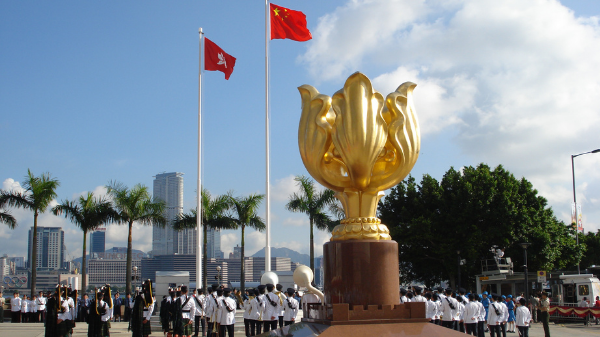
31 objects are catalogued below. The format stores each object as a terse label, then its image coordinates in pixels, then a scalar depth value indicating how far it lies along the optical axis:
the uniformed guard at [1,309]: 22.89
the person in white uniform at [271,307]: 14.34
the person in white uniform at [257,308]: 14.40
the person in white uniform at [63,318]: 14.40
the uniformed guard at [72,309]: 14.84
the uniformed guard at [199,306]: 14.97
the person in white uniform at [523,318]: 15.00
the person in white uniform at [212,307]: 14.30
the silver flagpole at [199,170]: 21.33
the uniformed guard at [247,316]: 14.84
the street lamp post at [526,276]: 20.19
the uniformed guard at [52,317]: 14.33
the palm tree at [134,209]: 24.95
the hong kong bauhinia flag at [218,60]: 21.91
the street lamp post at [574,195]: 27.42
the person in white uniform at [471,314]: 15.09
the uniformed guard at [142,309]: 13.76
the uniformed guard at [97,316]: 14.33
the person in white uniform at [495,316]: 15.50
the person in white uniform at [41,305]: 23.03
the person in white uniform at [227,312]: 14.00
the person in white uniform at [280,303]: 14.43
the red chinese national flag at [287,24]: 20.14
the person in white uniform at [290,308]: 14.43
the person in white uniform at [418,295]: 14.72
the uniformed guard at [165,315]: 14.30
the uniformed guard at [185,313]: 13.96
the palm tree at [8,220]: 24.80
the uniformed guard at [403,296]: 15.38
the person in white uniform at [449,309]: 15.10
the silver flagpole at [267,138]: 20.31
